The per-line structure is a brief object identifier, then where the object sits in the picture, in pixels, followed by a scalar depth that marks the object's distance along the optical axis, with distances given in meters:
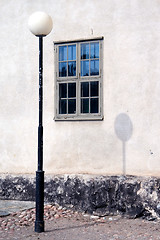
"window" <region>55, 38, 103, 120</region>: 8.38
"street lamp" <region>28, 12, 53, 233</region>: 6.68
